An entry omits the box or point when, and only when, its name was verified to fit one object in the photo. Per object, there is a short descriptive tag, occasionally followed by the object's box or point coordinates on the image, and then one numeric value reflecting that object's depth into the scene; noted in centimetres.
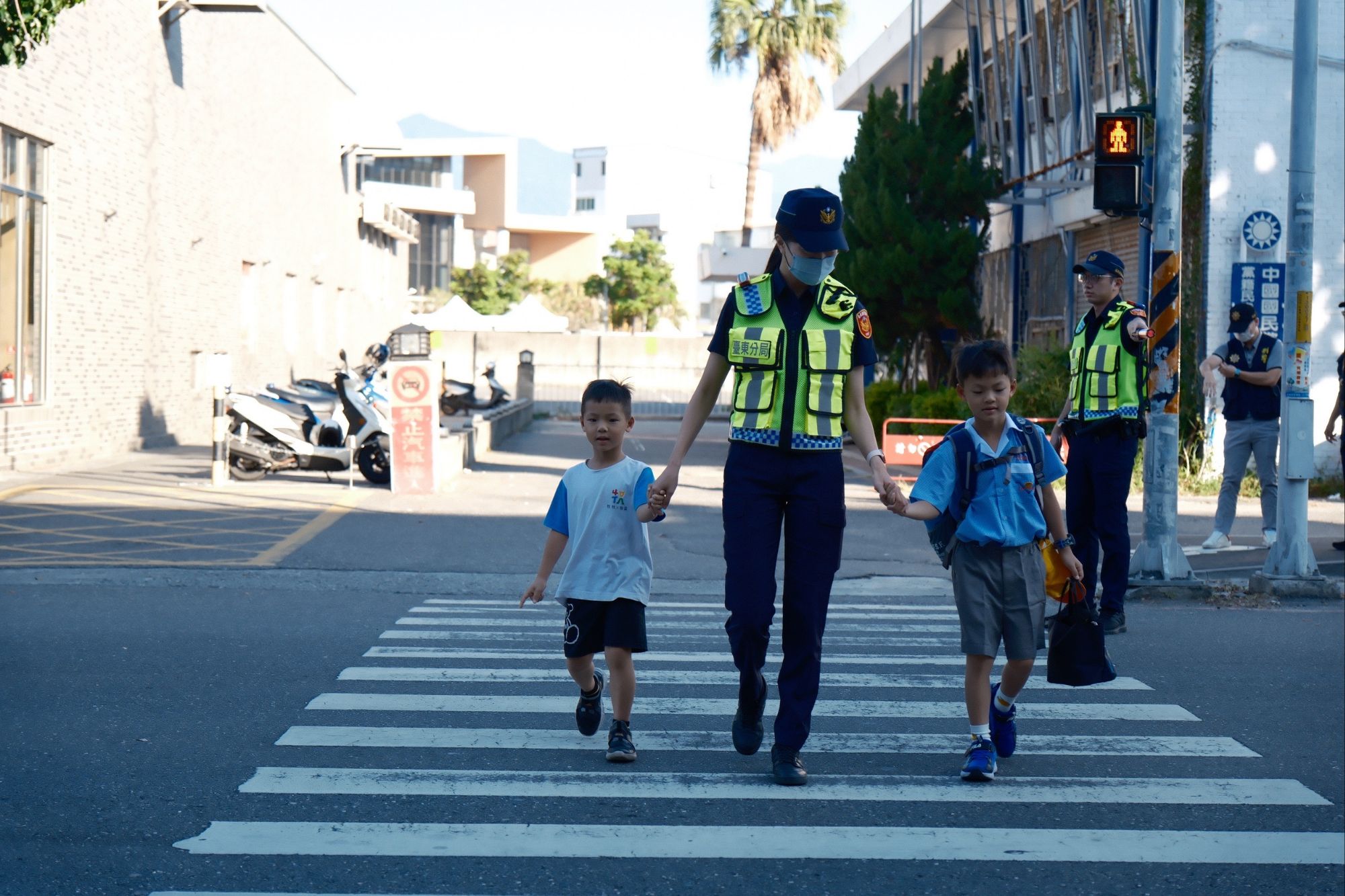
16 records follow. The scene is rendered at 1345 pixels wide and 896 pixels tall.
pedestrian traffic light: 1051
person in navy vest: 1199
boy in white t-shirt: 567
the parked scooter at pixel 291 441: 1719
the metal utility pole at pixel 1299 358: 1028
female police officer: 532
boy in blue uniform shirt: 558
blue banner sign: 1750
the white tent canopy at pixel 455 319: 4050
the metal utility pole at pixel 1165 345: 1038
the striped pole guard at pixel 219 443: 1638
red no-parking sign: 1616
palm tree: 4344
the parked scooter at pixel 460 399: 3434
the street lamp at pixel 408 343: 1661
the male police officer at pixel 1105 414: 818
